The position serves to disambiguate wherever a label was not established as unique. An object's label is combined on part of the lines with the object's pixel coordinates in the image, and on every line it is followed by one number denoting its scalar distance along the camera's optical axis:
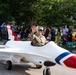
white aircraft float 8.52
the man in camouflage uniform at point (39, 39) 9.69
